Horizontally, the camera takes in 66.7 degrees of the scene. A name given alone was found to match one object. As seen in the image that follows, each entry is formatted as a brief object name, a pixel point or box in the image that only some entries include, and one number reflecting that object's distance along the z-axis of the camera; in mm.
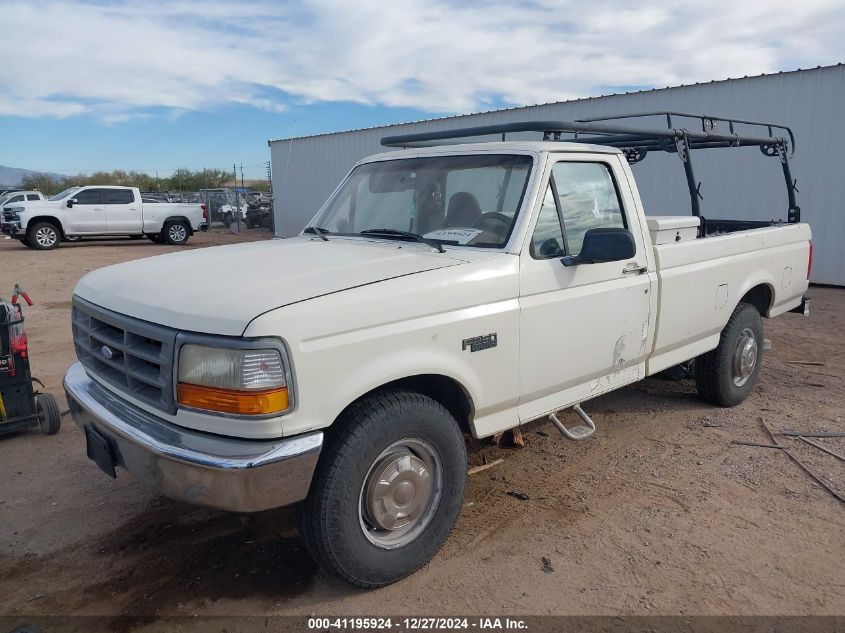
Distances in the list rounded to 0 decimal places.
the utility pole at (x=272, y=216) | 25459
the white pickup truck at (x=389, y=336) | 2480
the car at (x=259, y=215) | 28922
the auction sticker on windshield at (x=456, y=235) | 3491
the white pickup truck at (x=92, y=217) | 19047
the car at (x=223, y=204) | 29562
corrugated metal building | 11094
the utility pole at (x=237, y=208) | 27555
